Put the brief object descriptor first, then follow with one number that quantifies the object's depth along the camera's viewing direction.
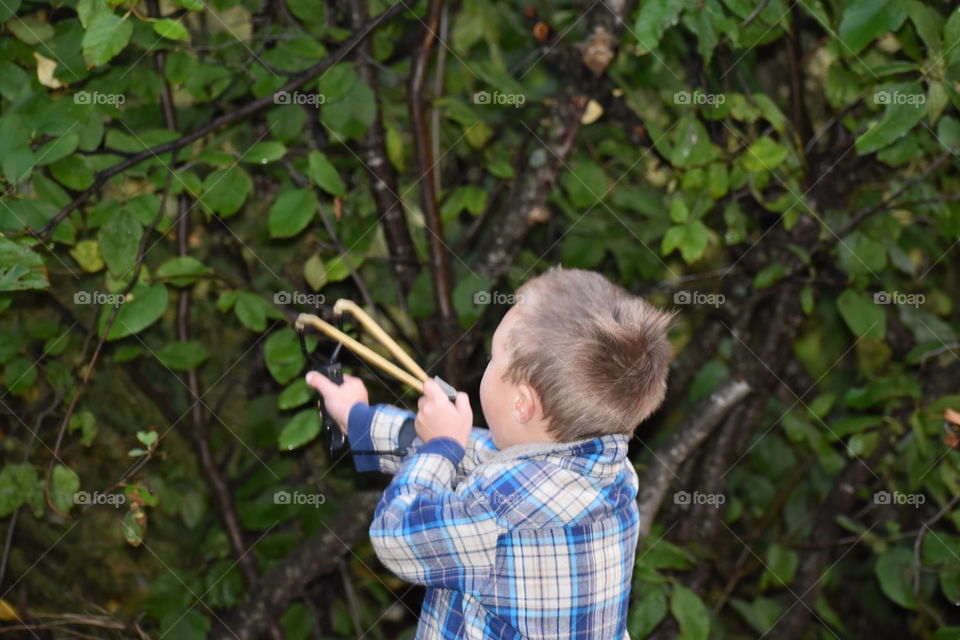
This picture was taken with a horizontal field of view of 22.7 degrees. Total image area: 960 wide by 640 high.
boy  2.23
